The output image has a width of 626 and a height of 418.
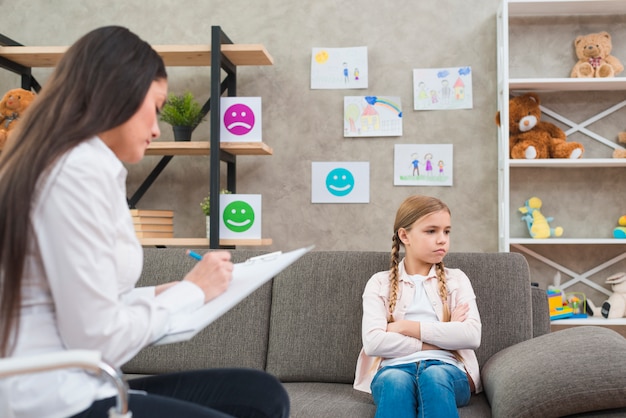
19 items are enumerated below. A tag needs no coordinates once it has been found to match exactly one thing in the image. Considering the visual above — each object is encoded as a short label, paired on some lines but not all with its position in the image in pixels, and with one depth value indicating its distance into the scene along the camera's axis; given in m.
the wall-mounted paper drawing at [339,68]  3.73
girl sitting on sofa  1.82
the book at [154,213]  3.46
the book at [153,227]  3.48
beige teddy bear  3.53
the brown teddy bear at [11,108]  3.40
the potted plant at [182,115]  3.54
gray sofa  2.02
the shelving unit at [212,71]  3.39
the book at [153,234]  3.47
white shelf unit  3.41
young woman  1.00
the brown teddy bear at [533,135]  3.51
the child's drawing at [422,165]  3.66
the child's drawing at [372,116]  3.70
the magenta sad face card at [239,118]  3.45
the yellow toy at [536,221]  3.52
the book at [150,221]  3.47
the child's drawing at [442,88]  3.66
